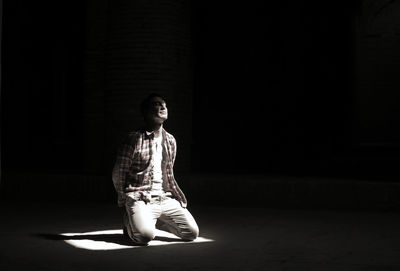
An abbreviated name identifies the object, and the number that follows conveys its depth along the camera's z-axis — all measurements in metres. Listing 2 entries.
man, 5.27
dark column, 8.16
